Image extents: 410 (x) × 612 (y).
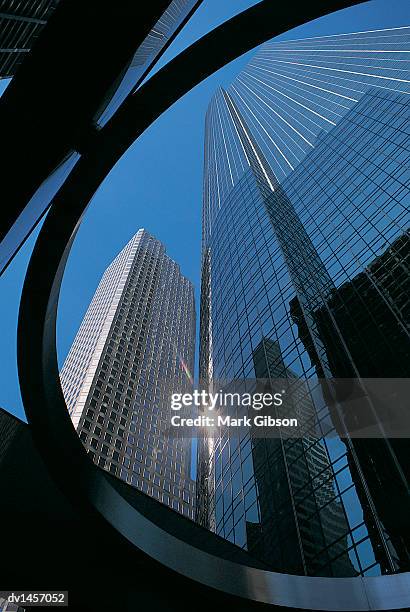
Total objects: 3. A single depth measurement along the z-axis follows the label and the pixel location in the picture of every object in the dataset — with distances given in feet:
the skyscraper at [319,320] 73.00
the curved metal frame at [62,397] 27.55
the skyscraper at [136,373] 241.14
